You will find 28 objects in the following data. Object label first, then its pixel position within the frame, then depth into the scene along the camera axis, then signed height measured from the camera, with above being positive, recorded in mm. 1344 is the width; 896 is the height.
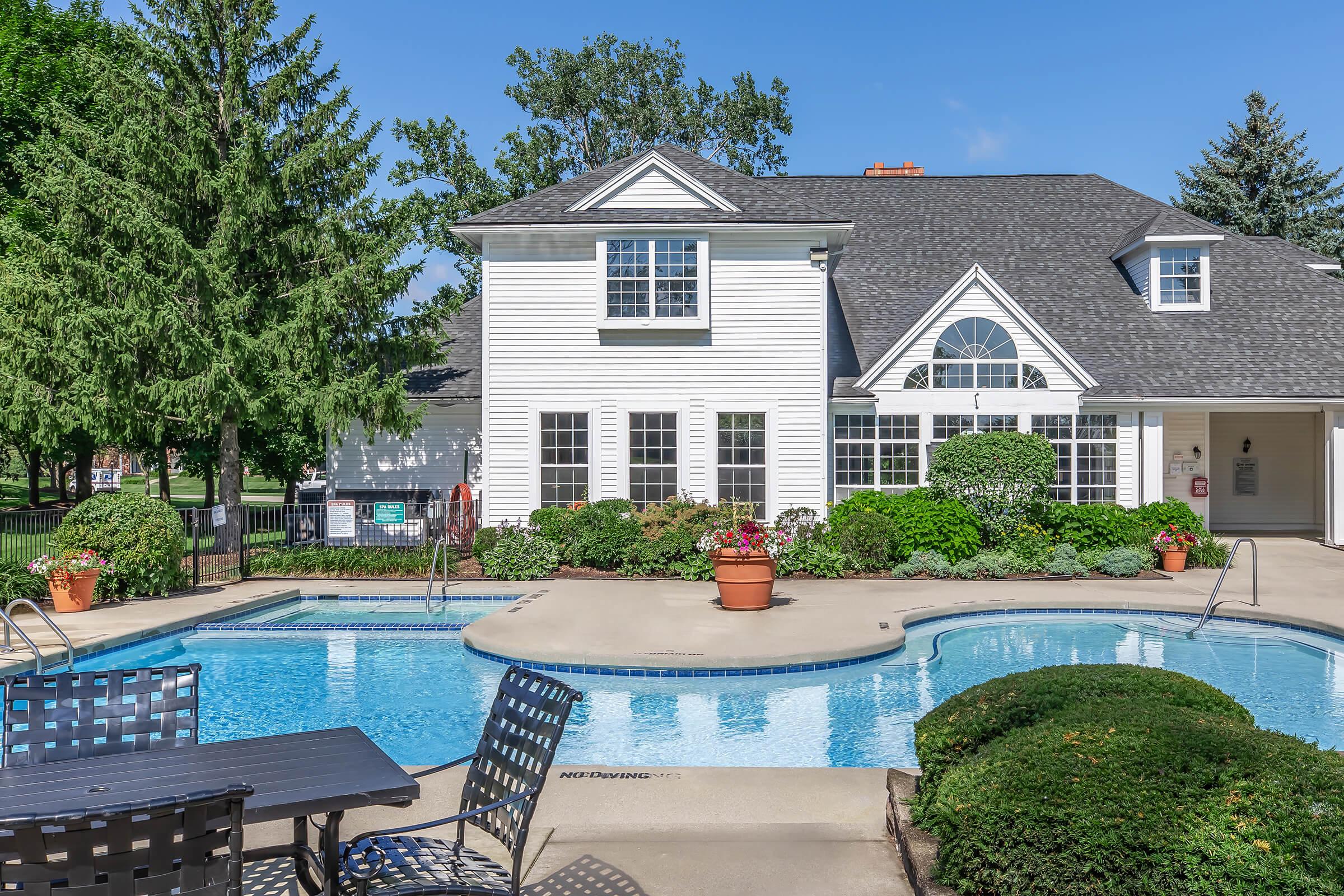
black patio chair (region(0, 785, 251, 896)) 2326 -1018
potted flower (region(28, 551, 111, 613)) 12781 -1678
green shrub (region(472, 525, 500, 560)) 16953 -1553
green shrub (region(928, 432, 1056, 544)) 16406 -288
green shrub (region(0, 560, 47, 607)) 12656 -1766
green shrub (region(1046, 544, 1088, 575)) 16016 -1813
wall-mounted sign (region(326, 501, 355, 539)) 15820 -1070
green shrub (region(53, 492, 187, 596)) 13484 -1198
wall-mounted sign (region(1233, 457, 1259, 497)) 23844 -407
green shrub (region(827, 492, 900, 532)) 16812 -871
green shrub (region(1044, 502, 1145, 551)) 17094 -1223
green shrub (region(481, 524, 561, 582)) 16094 -1761
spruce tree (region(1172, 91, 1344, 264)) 32312 +9624
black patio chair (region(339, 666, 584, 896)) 3447 -1442
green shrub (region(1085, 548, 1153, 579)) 15977 -1798
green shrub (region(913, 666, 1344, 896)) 3418 -1393
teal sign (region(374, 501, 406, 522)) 14953 -881
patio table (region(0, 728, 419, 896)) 3209 -1209
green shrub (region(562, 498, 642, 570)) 16391 -1393
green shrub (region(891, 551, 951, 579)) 15930 -1865
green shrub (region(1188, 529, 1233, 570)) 17391 -1781
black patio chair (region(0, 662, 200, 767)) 3822 -1100
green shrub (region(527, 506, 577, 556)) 16875 -1273
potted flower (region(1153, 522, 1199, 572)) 16844 -1612
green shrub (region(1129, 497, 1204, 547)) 17172 -1070
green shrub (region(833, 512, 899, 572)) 16219 -1438
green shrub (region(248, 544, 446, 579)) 16359 -1886
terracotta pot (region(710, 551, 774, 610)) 12516 -1628
